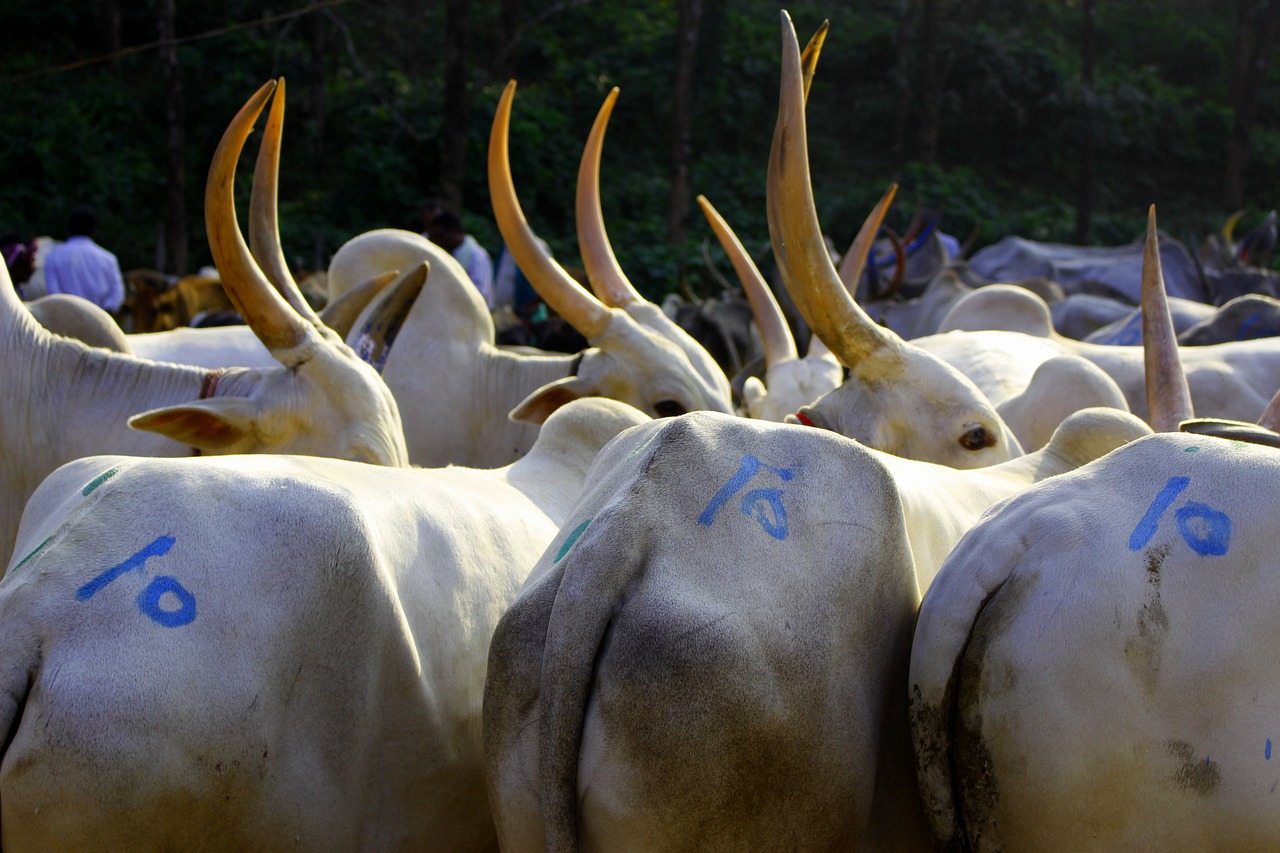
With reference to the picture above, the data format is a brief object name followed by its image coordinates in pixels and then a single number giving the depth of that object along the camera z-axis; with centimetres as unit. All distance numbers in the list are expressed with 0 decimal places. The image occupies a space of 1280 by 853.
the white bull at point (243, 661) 199
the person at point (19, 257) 829
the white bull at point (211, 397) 366
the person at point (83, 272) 916
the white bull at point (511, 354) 456
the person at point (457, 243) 796
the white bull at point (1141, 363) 542
